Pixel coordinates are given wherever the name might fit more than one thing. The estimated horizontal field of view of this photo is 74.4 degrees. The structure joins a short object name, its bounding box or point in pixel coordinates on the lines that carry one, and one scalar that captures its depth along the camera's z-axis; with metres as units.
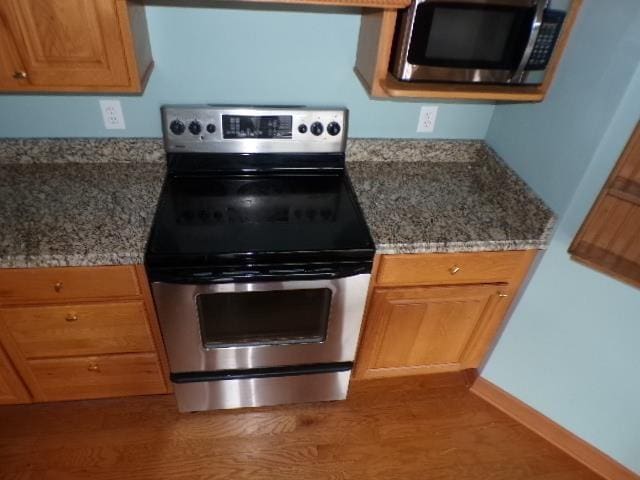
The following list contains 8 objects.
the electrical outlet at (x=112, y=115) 1.51
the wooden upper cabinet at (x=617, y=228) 1.22
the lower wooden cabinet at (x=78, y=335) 1.25
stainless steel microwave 1.16
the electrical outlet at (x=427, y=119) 1.70
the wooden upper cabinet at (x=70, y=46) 1.09
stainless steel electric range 1.27
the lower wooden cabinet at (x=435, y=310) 1.43
